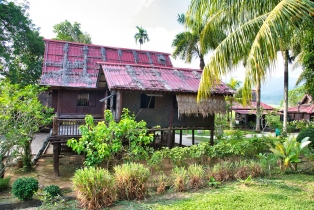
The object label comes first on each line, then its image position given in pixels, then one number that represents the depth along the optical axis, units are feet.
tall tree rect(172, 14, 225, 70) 68.20
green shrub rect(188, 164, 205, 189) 18.98
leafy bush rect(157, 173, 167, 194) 18.11
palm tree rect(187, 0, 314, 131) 16.48
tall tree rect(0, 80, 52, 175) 21.15
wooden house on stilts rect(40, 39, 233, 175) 29.14
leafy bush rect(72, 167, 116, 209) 15.07
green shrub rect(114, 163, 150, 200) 16.70
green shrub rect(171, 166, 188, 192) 18.22
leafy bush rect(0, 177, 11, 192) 21.48
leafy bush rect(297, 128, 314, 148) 33.86
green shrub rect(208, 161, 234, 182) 20.63
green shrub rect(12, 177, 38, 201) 17.46
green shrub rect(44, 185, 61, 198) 17.88
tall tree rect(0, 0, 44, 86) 60.64
